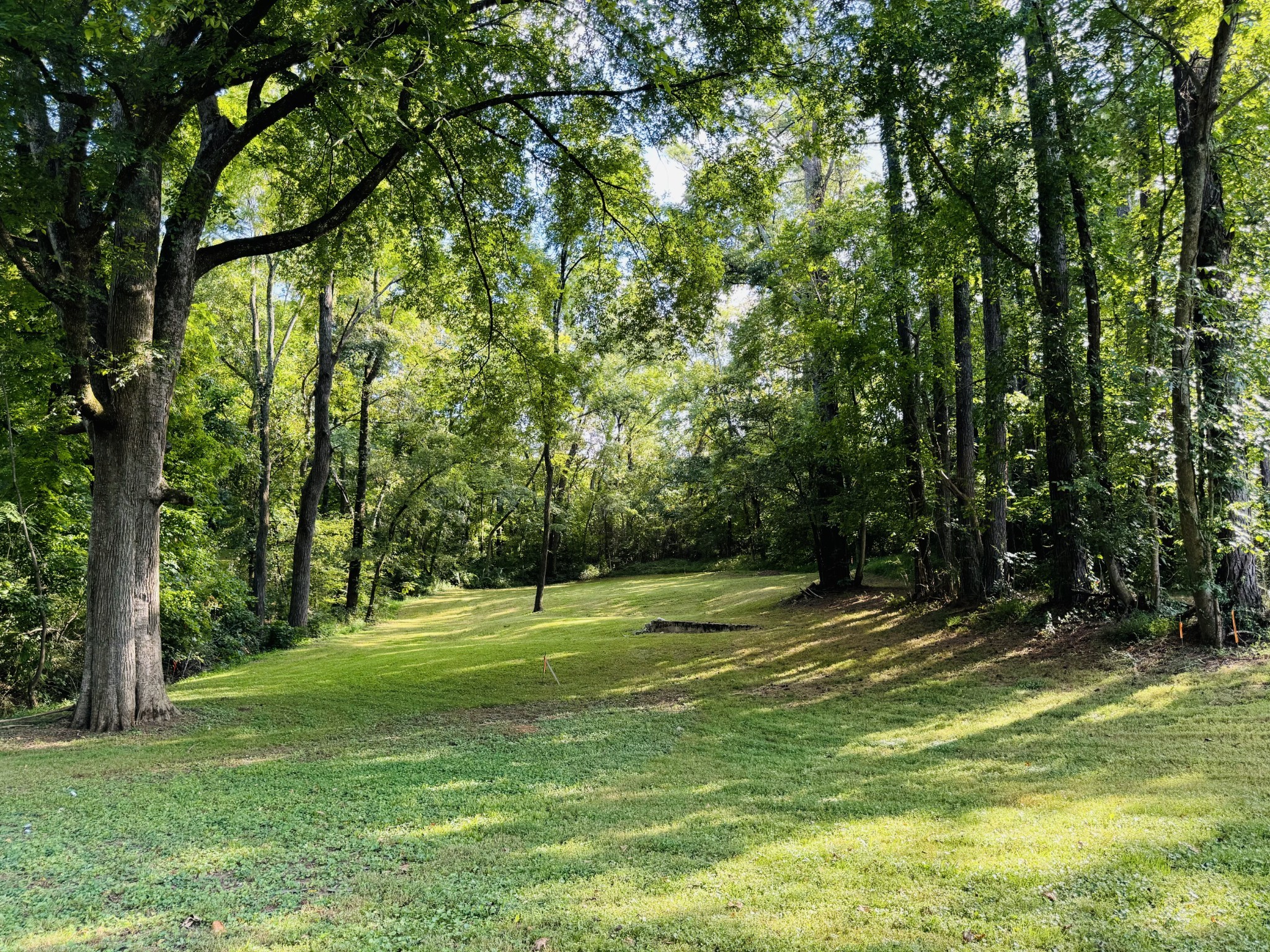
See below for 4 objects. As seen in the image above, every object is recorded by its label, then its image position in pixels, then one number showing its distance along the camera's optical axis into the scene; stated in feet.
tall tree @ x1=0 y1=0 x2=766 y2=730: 19.11
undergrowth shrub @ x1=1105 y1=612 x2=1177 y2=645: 26.89
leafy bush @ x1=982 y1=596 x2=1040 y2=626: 35.06
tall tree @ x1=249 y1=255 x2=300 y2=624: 55.01
